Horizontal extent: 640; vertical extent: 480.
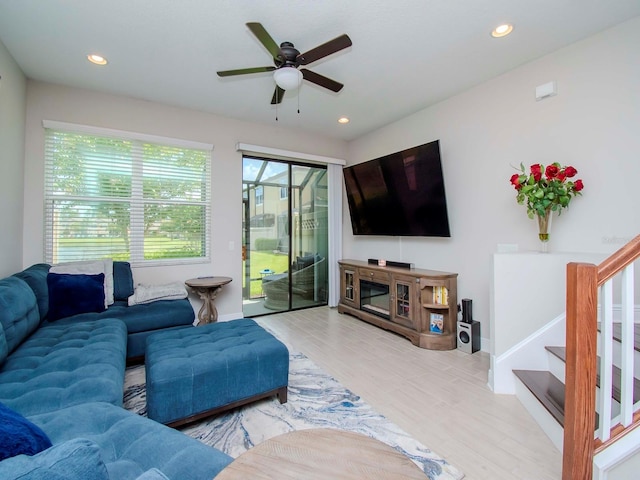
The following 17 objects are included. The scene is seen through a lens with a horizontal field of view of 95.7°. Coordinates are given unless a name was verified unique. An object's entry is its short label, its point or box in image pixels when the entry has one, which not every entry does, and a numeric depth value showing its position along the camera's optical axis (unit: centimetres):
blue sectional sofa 58
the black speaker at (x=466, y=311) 310
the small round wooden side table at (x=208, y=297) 355
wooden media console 318
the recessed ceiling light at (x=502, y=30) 226
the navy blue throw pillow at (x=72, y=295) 255
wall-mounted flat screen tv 340
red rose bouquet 238
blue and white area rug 166
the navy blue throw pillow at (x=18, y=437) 68
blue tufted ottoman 169
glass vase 248
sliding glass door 441
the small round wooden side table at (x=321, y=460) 85
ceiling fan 196
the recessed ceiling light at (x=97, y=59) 265
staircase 125
